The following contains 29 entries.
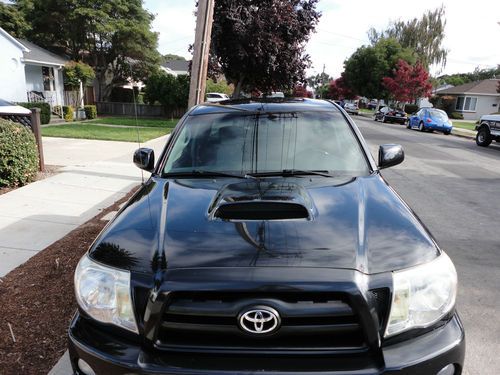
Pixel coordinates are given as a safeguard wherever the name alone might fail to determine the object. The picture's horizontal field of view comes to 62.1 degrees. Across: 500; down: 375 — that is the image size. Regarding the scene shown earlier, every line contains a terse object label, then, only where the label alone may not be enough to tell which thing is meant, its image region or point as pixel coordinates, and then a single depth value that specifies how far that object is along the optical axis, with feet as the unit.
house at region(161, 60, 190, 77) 187.58
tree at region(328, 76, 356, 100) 190.70
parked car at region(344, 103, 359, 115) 149.69
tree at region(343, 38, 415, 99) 149.59
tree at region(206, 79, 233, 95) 105.84
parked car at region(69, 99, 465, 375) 5.74
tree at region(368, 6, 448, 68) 161.27
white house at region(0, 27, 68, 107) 68.08
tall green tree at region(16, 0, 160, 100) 92.84
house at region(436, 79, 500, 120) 147.23
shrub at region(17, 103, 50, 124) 60.95
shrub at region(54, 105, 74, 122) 70.85
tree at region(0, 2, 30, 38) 97.55
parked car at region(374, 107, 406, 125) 106.22
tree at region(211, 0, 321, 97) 53.93
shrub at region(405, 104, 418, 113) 154.71
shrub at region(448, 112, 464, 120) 146.20
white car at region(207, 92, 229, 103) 90.77
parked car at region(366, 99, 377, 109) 214.92
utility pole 24.57
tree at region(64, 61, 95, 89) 79.20
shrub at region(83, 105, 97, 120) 77.00
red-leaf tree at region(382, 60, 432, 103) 127.95
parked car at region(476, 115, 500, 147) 54.39
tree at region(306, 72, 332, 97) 402.52
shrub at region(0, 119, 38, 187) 22.49
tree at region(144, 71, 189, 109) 81.25
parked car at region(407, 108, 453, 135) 78.95
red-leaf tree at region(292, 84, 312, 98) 112.77
